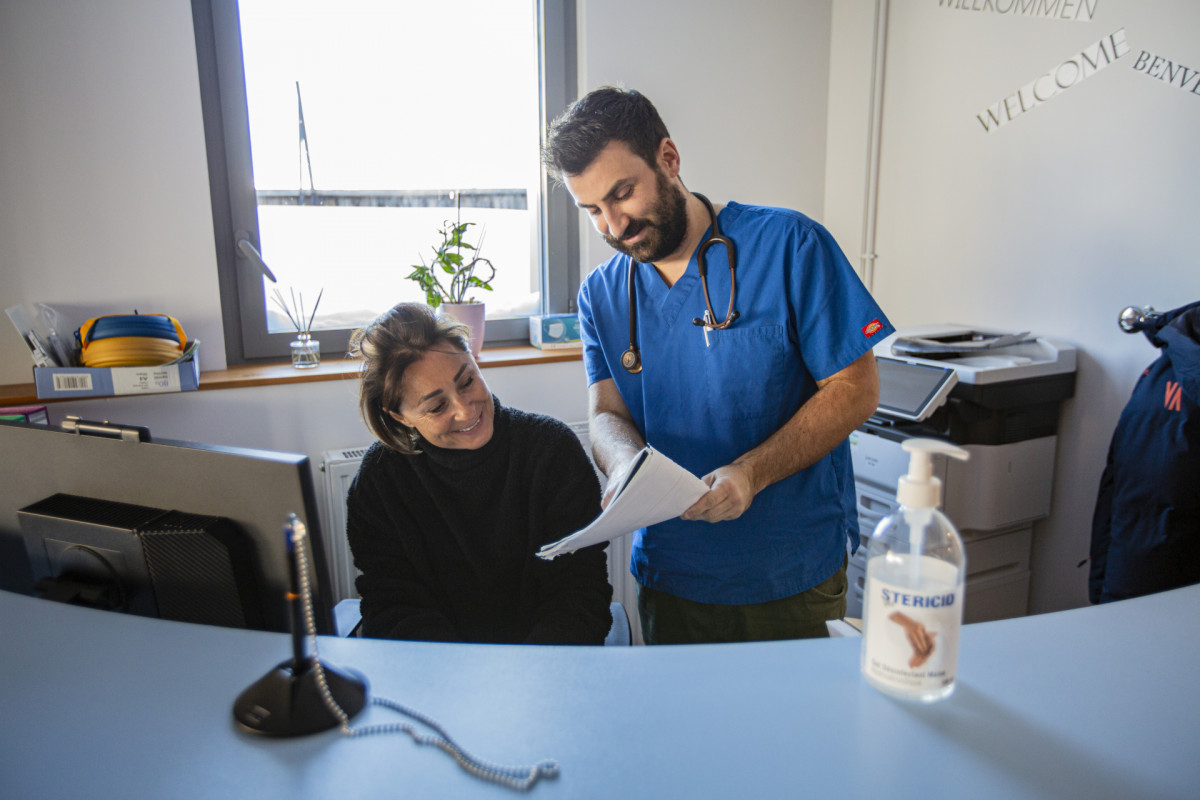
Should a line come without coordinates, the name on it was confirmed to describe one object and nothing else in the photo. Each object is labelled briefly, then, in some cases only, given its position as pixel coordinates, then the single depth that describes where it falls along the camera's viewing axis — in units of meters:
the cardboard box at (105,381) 1.89
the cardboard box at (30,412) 1.93
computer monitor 0.85
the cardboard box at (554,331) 2.65
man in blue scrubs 1.31
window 2.32
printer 2.11
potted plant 2.40
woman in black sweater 1.46
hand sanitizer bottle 0.69
